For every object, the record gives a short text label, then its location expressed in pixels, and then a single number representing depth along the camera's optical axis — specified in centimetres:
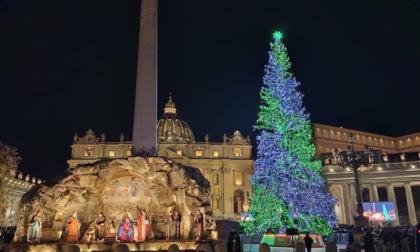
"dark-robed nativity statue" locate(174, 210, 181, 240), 2051
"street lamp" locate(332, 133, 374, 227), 2302
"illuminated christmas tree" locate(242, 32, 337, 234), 2305
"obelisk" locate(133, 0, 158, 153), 2338
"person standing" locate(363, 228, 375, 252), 1365
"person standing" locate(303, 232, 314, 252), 1658
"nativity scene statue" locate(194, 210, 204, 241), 2008
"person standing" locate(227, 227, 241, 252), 1572
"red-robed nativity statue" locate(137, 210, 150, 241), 2044
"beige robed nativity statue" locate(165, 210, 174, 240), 2048
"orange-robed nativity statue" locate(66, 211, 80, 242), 1994
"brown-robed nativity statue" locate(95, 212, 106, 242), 2048
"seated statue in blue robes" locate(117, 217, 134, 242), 2017
